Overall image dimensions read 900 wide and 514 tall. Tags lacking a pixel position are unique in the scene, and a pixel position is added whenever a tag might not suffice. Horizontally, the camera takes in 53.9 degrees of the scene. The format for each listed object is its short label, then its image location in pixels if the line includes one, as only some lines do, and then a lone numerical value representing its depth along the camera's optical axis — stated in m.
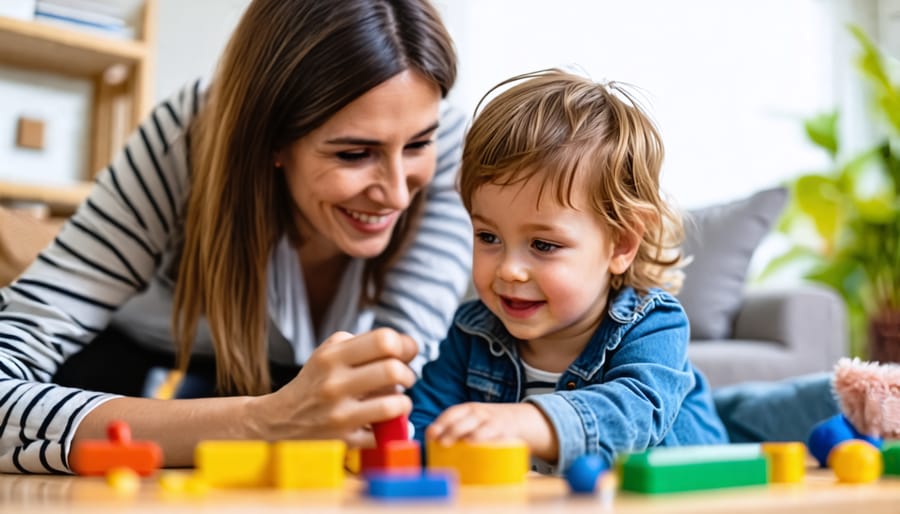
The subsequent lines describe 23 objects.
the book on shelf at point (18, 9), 2.49
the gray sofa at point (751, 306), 2.32
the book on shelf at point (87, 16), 2.61
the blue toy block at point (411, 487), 0.52
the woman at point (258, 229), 1.18
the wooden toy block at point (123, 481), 0.58
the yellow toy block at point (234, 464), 0.60
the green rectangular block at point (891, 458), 0.75
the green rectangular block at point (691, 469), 0.56
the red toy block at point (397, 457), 0.65
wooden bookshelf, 2.53
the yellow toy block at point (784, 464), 0.68
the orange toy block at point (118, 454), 0.63
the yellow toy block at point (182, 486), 0.57
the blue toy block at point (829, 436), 1.01
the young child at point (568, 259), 1.01
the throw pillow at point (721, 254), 2.35
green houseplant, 3.44
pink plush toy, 1.03
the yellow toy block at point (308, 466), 0.58
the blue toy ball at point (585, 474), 0.59
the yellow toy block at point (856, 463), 0.70
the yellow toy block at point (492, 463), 0.63
